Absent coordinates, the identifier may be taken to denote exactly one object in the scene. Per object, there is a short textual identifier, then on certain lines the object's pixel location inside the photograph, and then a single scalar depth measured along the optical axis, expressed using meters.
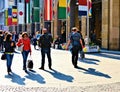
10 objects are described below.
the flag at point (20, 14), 50.79
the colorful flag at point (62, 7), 33.22
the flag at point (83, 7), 26.83
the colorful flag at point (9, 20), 57.39
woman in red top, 15.60
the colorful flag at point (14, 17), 52.41
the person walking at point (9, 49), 14.78
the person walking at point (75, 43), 16.52
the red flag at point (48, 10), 40.78
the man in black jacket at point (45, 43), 15.91
